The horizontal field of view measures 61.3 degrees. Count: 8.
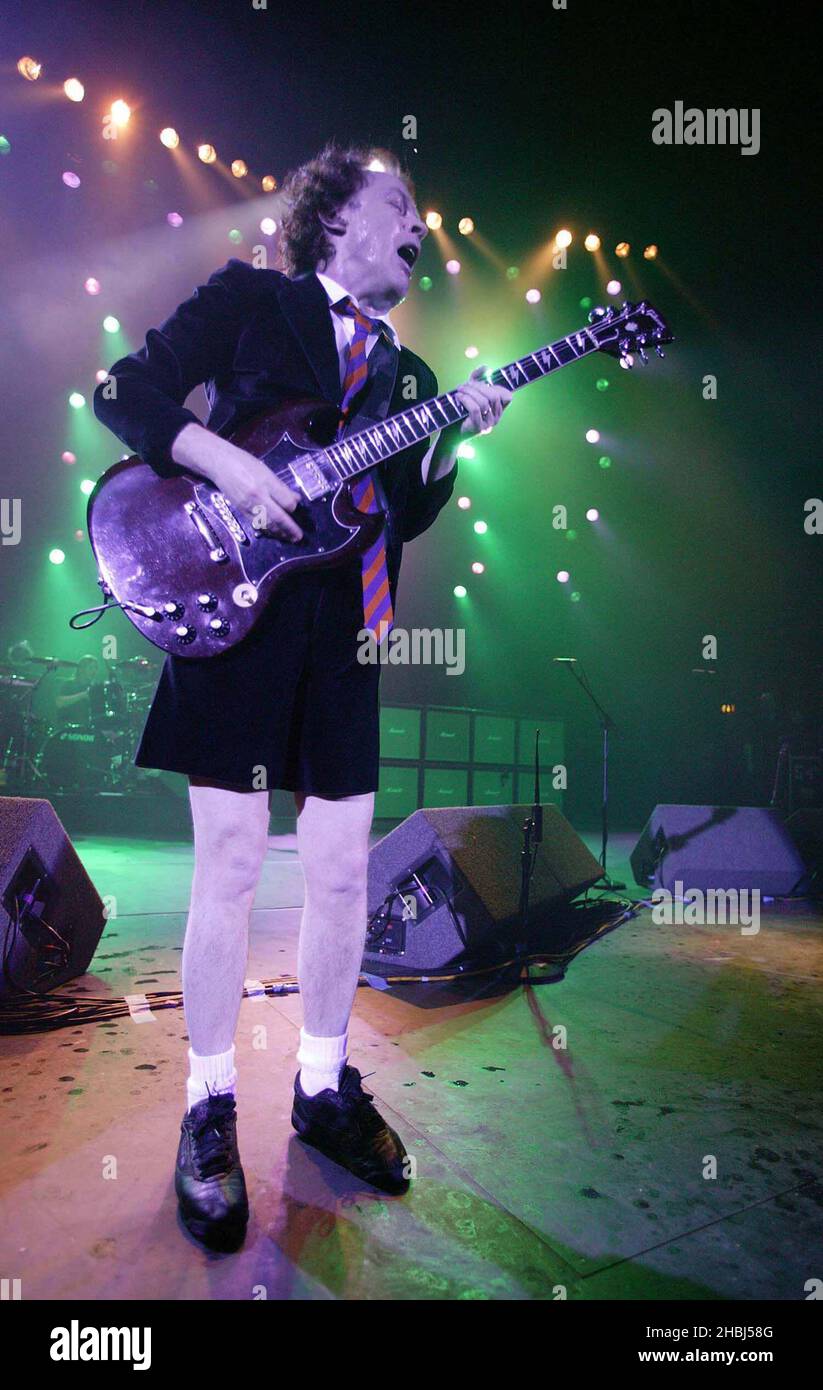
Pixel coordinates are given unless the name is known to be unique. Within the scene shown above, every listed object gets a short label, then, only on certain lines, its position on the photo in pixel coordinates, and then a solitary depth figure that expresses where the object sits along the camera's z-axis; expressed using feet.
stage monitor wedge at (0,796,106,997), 8.03
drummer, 28.89
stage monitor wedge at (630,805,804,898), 17.66
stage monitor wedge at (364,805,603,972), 9.78
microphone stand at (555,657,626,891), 17.46
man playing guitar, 4.75
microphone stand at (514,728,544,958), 10.57
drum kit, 27.43
